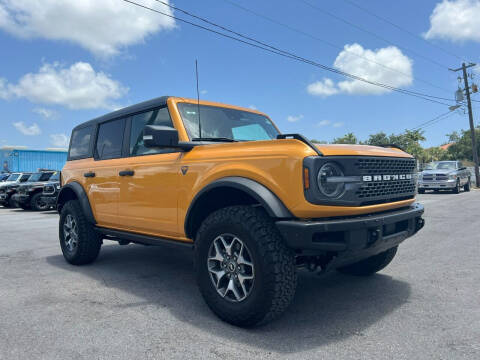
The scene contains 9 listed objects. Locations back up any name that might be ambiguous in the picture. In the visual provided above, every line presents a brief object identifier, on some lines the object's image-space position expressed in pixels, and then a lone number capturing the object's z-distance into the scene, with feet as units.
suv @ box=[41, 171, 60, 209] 45.55
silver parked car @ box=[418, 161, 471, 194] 63.05
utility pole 97.15
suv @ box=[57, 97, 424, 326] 8.84
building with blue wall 110.01
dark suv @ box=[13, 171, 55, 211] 51.37
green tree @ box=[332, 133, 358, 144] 199.21
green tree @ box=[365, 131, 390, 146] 200.71
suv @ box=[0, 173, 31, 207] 57.41
